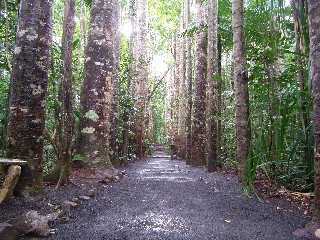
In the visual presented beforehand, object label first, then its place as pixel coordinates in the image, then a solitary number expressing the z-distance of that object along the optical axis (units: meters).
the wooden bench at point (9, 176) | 3.16
